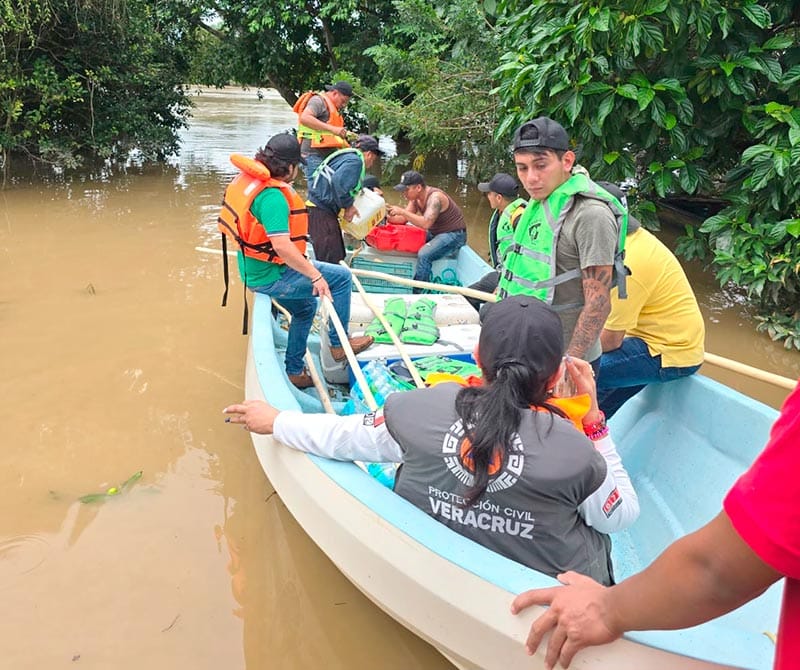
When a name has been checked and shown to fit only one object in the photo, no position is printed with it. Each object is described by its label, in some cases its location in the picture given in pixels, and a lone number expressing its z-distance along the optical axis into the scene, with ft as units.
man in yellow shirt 8.40
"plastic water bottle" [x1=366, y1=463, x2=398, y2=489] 8.32
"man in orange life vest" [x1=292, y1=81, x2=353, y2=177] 19.40
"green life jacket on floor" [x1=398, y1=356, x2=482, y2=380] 11.03
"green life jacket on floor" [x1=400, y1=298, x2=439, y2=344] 12.56
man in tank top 18.28
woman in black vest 4.86
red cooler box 18.81
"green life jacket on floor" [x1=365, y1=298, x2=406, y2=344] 12.82
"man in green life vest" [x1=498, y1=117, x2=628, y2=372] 7.58
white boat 4.91
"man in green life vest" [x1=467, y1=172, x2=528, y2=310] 13.57
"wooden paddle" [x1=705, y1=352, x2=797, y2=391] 8.50
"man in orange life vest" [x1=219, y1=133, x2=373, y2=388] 10.33
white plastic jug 16.15
